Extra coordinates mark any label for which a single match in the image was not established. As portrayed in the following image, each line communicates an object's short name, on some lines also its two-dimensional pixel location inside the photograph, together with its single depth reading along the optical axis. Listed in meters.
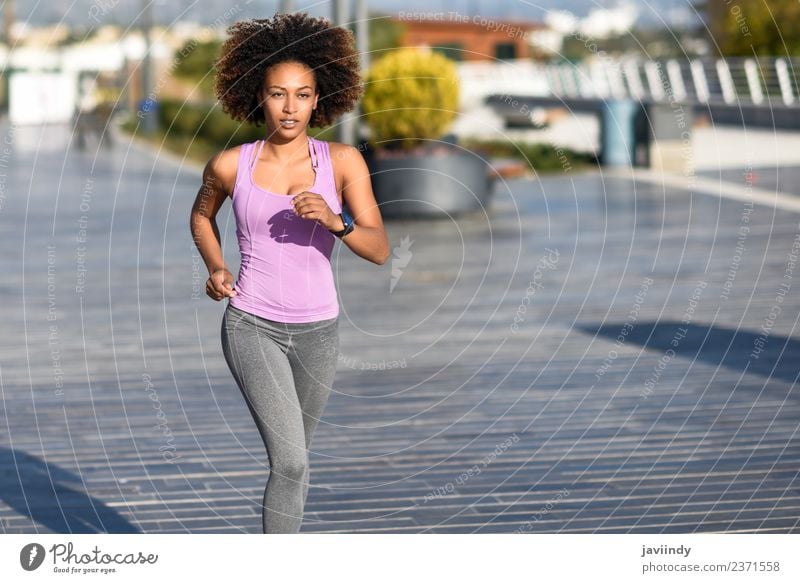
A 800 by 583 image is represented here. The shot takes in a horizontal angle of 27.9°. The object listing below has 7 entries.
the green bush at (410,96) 17.48
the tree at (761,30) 36.97
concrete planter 17.23
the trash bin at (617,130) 24.33
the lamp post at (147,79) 45.84
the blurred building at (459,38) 74.69
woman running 4.50
